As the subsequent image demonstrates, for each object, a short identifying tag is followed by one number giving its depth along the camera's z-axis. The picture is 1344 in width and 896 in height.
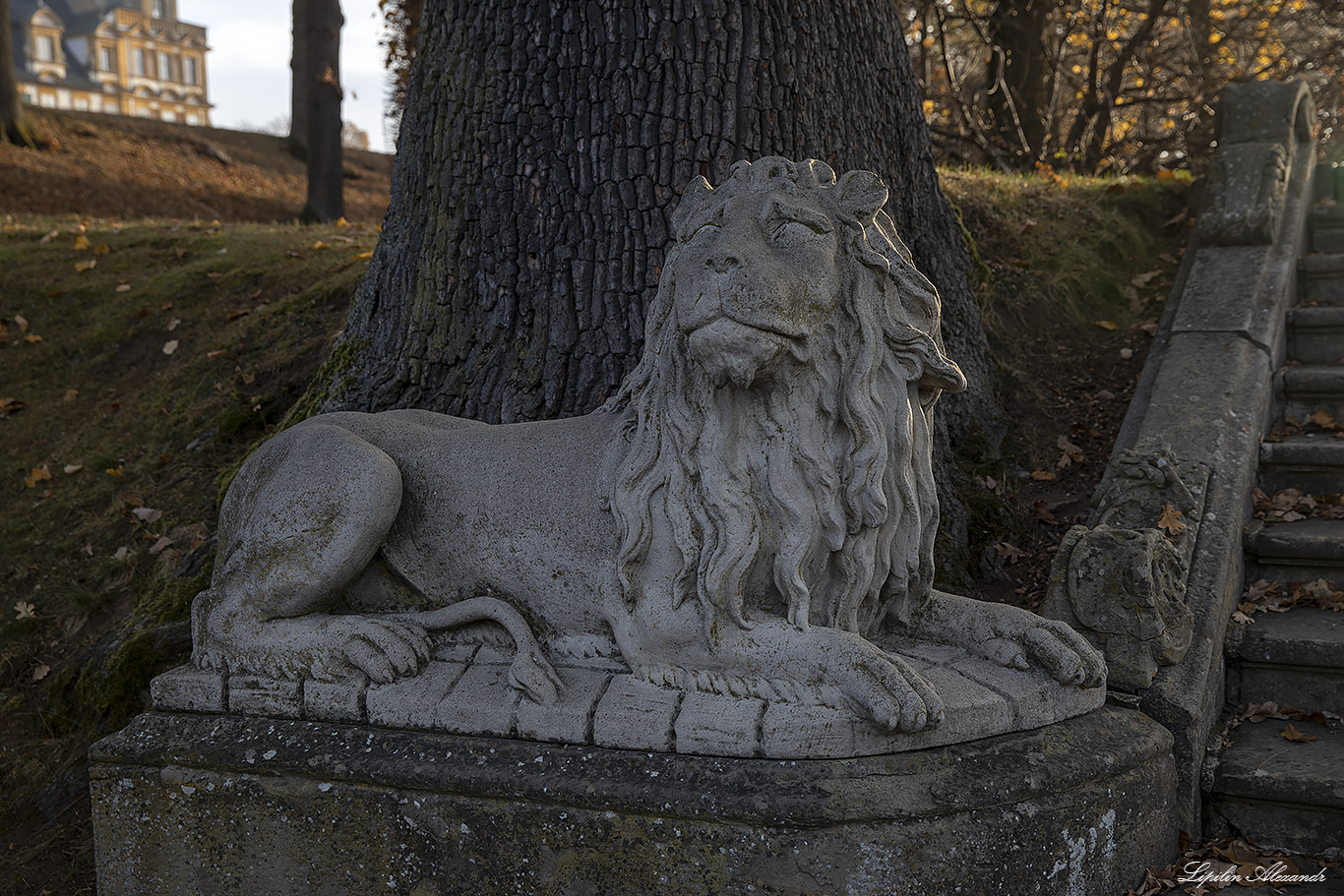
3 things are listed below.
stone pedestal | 2.60
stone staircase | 3.29
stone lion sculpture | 2.77
